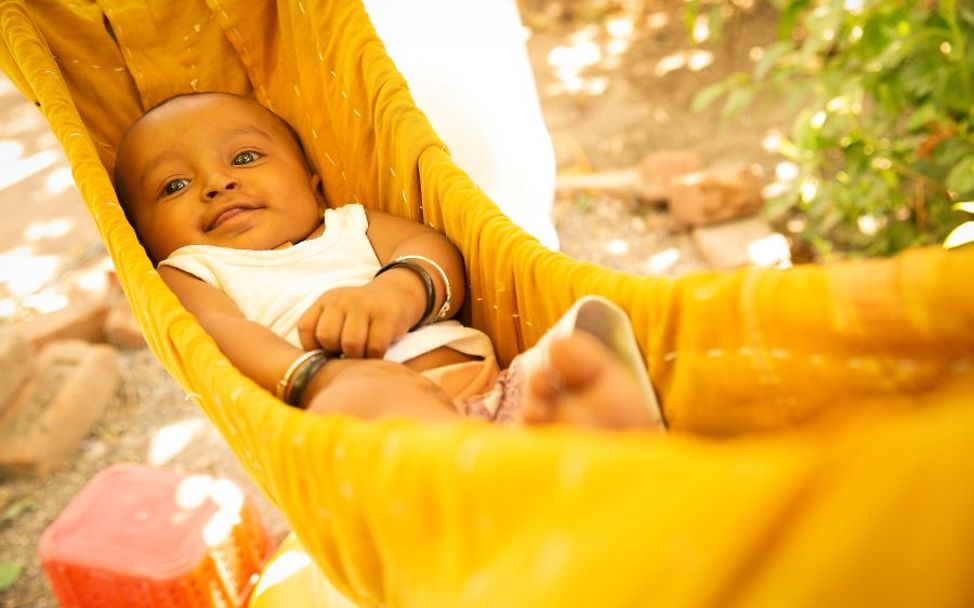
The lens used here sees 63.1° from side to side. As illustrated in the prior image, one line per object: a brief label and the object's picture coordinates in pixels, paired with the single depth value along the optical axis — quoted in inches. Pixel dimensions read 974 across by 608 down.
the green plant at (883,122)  68.4
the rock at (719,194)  102.2
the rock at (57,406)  85.2
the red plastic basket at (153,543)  60.1
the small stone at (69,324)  98.2
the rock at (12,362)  86.9
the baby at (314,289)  32.2
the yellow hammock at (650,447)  16.7
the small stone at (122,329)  101.3
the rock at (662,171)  109.5
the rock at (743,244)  95.7
